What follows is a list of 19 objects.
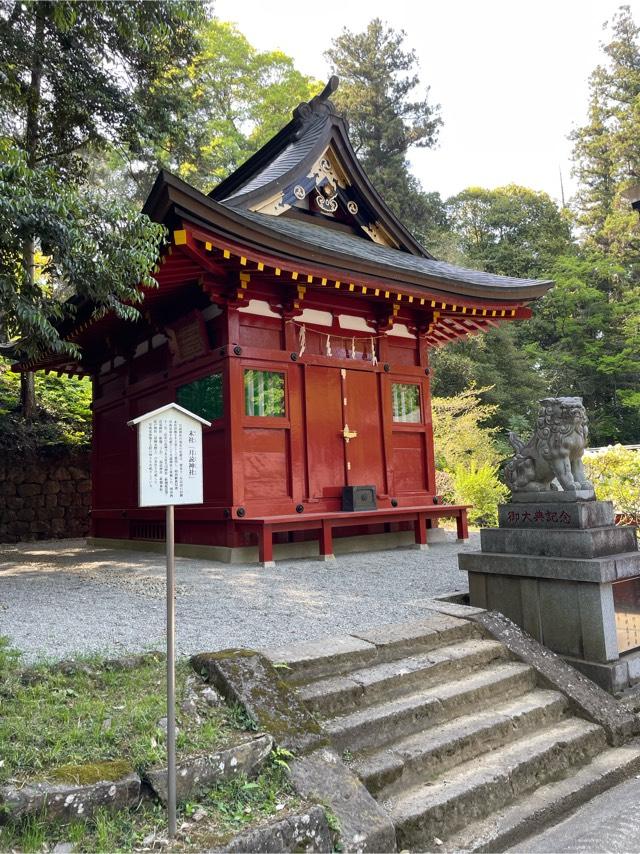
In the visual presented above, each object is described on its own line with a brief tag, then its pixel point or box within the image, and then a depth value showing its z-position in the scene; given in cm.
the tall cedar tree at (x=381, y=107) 2555
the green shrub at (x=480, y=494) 1321
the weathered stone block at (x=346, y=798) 242
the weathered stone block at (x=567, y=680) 371
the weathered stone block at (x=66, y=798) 217
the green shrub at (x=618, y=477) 984
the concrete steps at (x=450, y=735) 279
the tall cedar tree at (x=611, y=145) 2667
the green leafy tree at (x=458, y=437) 1560
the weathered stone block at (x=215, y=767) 242
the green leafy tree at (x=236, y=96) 2117
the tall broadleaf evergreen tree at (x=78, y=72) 759
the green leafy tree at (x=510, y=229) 2700
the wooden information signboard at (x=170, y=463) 251
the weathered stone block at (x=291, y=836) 221
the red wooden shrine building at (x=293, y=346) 734
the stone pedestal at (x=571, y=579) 416
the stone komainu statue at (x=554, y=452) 463
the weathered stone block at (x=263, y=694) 281
